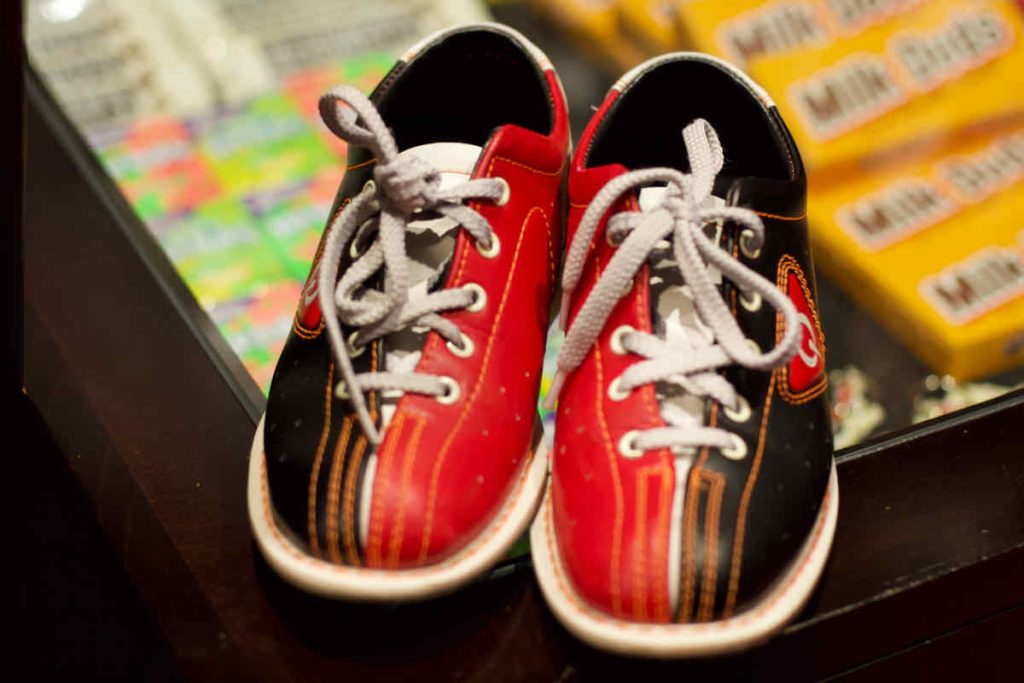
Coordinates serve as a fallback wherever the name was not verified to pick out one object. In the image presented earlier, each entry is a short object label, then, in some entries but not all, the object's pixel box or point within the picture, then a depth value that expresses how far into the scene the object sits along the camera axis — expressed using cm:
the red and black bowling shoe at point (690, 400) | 77
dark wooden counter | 81
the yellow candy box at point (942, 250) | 98
